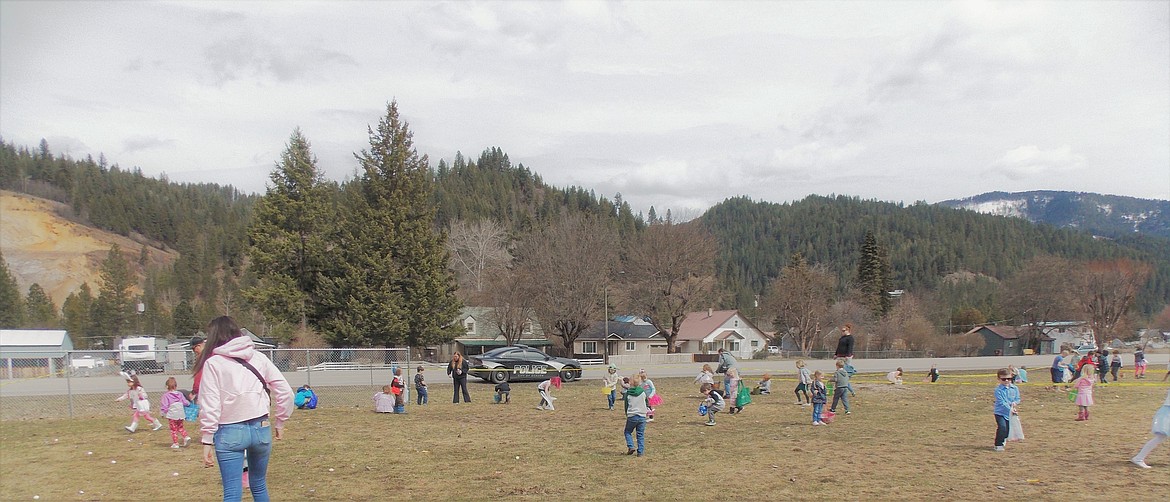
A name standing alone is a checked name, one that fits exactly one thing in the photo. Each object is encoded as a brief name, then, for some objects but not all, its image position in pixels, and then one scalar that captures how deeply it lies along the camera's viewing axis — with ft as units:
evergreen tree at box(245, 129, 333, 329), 153.79
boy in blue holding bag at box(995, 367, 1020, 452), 38.78
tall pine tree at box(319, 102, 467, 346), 155.02
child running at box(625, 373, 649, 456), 38.78
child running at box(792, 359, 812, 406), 65.00
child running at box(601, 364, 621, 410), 64.80
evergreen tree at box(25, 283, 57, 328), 263.70
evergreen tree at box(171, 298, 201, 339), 287.07
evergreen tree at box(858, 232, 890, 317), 307.99
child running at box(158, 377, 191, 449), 42.01
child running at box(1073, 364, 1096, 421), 52.90
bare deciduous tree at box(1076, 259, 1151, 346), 256.32
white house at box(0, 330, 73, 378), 156.65
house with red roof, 264.31
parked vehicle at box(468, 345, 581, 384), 93.40
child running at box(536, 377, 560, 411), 64.23
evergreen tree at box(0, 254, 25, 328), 242.58
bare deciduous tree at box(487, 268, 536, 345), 196.44
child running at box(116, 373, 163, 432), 49.08
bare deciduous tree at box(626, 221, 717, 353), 199.72
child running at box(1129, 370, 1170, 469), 32.48
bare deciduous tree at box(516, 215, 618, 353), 191.11
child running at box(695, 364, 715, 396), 66.49
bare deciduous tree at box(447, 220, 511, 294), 230.48
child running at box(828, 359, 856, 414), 55.16
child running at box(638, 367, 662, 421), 53.27
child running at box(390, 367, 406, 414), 62.90
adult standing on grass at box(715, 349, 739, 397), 62.03
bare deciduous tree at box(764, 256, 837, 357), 236.63
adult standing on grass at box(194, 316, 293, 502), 18.75
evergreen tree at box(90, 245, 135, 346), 262.67
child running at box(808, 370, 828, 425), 51.82
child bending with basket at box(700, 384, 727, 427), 53.93
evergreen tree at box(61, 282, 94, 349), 258.78
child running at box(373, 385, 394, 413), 61.82
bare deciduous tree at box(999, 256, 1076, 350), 261.24
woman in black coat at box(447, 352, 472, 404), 70.69
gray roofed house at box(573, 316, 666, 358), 243.19
